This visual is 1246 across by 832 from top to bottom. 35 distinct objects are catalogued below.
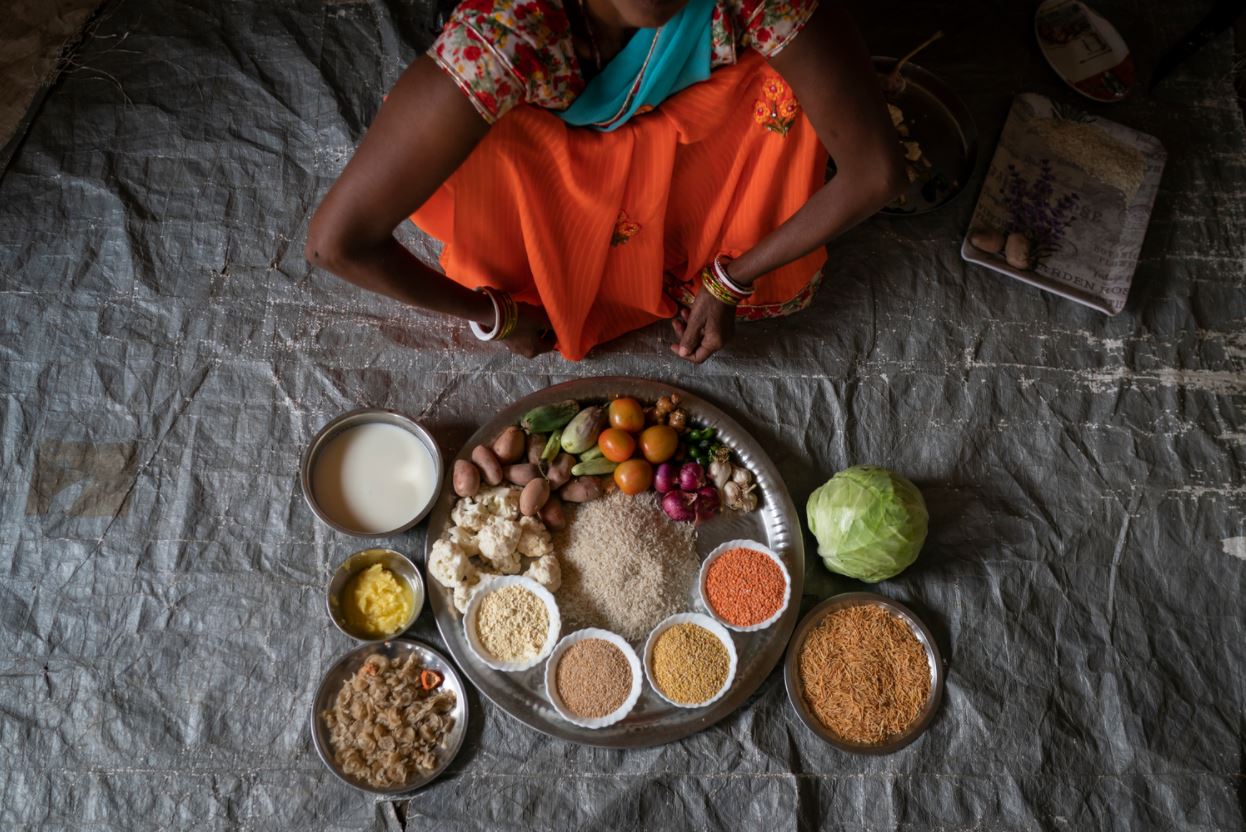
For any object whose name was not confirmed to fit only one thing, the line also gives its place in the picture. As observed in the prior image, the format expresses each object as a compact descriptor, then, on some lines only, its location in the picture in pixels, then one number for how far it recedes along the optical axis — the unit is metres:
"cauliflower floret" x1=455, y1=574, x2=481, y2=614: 1.76
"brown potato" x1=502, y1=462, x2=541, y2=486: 1.84
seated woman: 1.26
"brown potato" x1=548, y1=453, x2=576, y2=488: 1.85
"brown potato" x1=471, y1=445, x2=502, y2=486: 1.83
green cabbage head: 1.74
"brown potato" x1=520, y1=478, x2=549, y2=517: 1.79
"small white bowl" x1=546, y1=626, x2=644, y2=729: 1.72
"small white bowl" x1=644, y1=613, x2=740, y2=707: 1.75
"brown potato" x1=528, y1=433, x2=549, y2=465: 1.86
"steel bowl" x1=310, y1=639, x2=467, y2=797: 1.69
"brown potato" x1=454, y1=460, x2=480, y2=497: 1.81
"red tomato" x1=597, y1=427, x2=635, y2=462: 1.84
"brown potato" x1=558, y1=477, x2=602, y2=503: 1.84
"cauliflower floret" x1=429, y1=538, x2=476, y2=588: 1.74
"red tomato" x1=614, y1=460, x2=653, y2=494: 1.83
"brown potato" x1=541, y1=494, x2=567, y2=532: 1.83
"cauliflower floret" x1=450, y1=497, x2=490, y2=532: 1.78
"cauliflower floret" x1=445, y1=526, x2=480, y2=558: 1.77
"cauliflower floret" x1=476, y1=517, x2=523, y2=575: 1.74
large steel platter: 1.74
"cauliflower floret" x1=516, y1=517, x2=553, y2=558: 1.78
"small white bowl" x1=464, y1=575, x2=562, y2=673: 1.74
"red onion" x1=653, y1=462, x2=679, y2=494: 1.86
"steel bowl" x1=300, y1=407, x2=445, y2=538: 1.80
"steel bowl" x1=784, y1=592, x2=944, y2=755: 1.76
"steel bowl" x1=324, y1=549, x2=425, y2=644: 1.76
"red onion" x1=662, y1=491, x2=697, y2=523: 1.84
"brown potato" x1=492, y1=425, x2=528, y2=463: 1.85
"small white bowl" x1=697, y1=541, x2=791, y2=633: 1.79
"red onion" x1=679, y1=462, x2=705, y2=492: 1.85
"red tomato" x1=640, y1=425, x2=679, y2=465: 1.86
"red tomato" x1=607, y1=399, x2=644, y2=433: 1.87
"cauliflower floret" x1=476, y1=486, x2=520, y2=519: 1.79
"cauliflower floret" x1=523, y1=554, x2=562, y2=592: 1.76
